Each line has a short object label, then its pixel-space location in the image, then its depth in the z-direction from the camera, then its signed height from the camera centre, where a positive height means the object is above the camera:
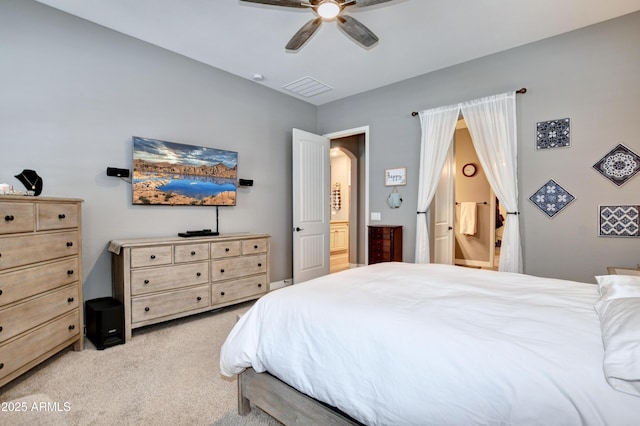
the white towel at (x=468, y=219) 6.26 -0.20
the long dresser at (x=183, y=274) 2.74 -0.64
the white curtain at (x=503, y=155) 3.20 +0.60
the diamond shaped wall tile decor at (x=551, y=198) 3.02 +0.11
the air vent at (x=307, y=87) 4.18 +1.81
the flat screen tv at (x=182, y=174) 3.18 +0.44
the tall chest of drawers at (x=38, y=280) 1.89 -0.47
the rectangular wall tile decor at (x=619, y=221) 2.71 -0.12
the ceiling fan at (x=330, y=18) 2.17 +1.49
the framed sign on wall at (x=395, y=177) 4.17 +0.48
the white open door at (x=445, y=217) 4.23 -0.11
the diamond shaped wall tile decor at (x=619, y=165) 2.71 +0.40
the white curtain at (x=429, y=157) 3.74 +0.67
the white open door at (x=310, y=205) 4.42 +0.09
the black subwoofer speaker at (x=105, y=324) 2.54 -0.96
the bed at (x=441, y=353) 0.88 -0.51
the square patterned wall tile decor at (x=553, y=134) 3.01 +0.77
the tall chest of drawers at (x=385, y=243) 4.00 -0.45
